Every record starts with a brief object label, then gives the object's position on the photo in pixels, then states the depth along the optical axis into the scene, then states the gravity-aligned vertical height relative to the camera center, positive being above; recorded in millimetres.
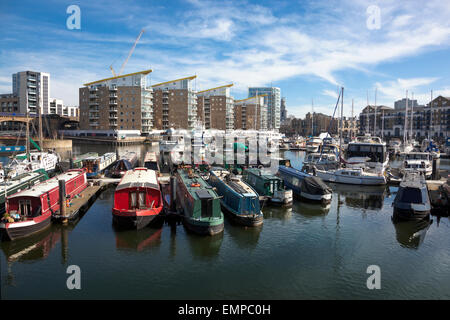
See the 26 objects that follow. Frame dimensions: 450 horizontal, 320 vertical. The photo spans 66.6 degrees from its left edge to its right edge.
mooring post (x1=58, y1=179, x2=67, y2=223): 25169 -4528
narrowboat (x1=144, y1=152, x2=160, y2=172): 45191 -3119
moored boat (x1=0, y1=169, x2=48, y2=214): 28188 -3967
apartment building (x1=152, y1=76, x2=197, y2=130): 144750 +15387
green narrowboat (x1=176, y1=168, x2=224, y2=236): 23438 -5159
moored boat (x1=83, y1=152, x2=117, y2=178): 42769 -3461
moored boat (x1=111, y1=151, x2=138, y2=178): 43312 -3611
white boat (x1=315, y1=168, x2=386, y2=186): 42531 -4539
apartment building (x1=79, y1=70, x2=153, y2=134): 129375 +14441
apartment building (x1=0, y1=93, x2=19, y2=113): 149375 +15643
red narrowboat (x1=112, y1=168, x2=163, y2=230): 24562 -4778
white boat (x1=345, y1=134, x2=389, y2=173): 50094 -2251
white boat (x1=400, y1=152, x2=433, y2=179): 48981 -3751
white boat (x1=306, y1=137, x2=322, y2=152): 95419 -1045
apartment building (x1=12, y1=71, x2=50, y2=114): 150750 +24125
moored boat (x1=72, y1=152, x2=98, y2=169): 46238 -3123
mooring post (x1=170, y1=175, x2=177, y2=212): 27641 -4201
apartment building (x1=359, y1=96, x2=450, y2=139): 136250 +9435
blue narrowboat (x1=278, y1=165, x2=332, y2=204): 33625 -4776
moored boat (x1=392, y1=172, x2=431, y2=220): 28156 -5148
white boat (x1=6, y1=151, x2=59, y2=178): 41719 -3148
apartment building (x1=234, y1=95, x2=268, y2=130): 187000 +16226
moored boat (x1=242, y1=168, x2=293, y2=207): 31906 -4685
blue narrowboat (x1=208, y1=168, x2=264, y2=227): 25839 -4961
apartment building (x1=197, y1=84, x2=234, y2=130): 167375 +17309
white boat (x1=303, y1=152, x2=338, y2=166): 51675 -3108
